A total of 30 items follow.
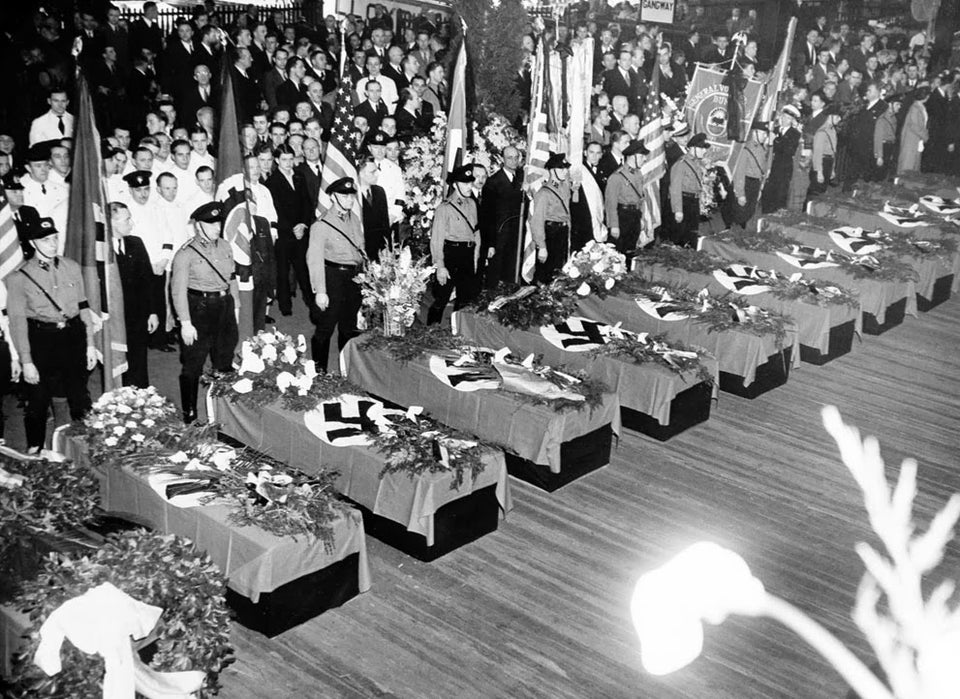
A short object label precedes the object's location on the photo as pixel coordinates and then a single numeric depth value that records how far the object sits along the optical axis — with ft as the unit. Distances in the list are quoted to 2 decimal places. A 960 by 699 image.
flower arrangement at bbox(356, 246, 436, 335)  29.68
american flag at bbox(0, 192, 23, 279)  26.71
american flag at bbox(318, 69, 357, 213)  32.24
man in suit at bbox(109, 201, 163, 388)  27.94
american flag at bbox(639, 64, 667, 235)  42.55
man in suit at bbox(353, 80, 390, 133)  41.04
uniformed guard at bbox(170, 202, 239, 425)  26.66
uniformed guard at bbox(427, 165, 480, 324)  33.81
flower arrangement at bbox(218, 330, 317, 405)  25.85
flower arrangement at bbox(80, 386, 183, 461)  22.67
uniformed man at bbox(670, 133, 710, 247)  44.06
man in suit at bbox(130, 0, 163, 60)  44.62
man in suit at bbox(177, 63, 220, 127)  39.99
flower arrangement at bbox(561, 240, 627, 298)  35.73
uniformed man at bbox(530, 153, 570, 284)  36.52
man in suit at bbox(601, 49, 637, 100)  51.75
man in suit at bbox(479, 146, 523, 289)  37.19
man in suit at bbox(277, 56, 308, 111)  42.98
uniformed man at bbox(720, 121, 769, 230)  49.42
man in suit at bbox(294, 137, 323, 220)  35.56
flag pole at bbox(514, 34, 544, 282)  34.47
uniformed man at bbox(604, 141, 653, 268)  41.63
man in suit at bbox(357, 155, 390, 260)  33.86
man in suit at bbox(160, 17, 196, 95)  41.75
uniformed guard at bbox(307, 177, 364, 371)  30.14
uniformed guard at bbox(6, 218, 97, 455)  24.11
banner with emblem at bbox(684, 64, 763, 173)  48.91
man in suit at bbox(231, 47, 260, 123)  42.06
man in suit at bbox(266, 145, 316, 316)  34.47
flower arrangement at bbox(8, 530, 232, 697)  16.75
